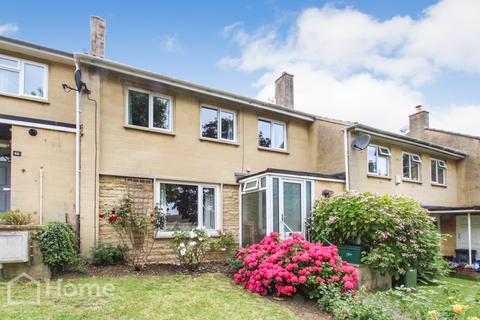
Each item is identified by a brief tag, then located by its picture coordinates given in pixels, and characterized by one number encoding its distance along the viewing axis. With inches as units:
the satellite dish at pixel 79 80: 361.1
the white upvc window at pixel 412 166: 625.3
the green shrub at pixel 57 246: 290.7
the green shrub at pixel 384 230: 356.2
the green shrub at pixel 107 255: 343.9
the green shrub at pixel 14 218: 297.0
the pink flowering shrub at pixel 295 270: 276.5
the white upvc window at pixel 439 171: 695.7
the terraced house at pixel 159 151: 355.6
